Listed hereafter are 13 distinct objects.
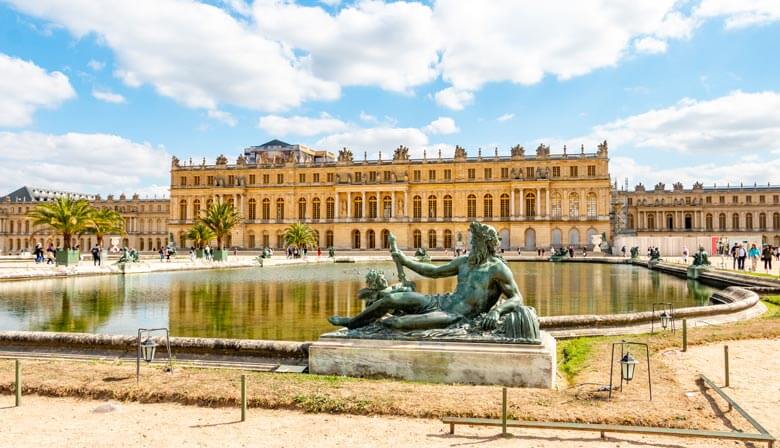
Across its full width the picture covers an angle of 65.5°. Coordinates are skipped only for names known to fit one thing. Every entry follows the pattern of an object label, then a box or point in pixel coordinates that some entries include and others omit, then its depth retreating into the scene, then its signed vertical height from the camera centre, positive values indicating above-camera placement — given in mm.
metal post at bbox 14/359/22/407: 6230 -1482
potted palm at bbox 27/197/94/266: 36594 +1610
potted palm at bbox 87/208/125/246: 39344 +1391
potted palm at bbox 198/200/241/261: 50281 +1809
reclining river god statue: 7161 -839
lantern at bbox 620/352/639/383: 6191 -1303
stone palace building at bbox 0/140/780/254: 70312 +5155
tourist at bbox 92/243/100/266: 36072 -747
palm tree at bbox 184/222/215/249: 48997 +638
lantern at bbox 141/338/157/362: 7277 -1284
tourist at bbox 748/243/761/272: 28628 -757
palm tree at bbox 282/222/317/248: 56219 +497
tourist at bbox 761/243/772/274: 28731 -847
